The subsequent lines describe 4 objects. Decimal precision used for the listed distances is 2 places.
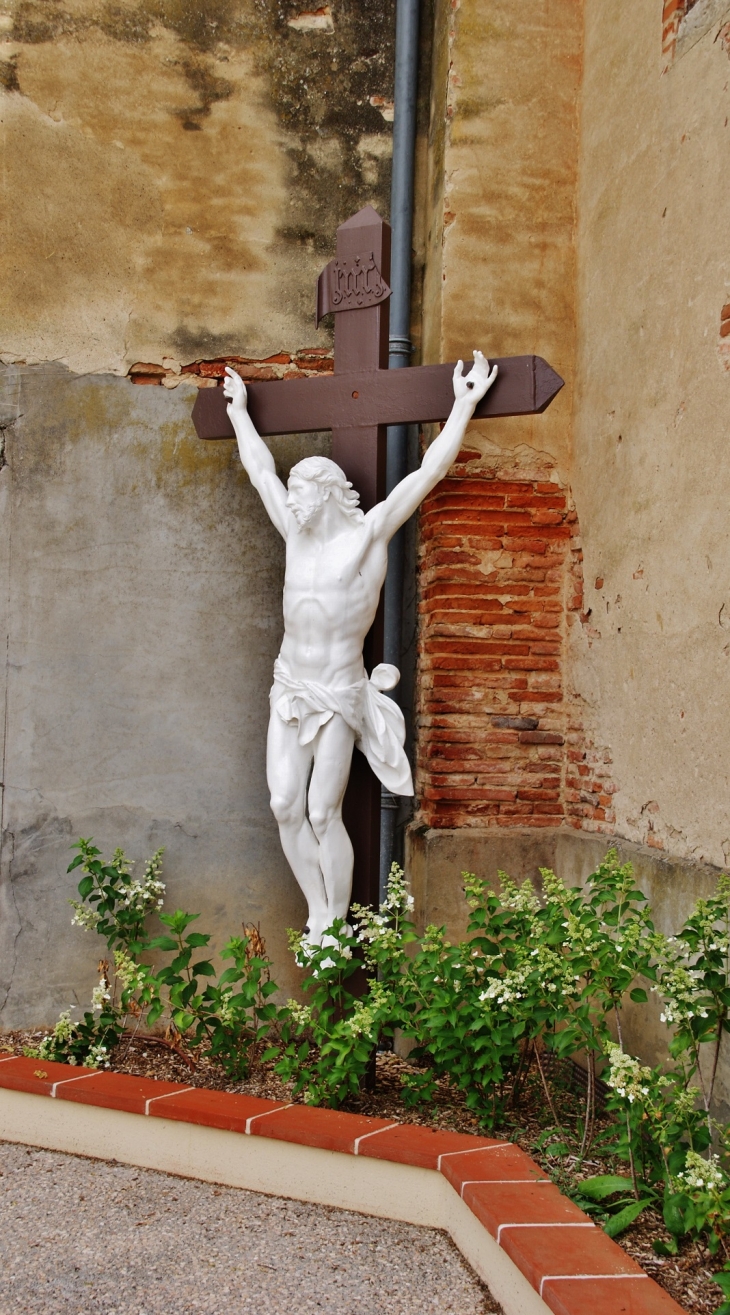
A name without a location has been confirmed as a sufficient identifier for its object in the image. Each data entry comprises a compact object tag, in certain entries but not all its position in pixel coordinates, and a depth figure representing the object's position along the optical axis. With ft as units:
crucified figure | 13.16
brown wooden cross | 13.60
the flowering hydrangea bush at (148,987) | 12.92
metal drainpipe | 16.29
